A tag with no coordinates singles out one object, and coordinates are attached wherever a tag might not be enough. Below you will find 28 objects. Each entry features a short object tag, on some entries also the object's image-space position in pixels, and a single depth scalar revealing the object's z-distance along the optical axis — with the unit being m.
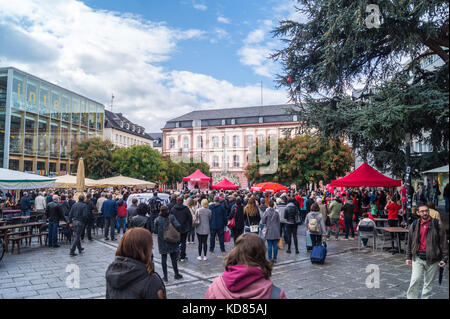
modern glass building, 35.28
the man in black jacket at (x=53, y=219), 11.02
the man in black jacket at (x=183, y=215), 8.58
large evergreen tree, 8.99
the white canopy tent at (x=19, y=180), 12.09
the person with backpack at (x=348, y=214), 12.98
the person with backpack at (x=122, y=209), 13.88
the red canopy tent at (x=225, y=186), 23.76
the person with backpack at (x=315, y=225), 9.12
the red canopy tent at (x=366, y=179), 13.16
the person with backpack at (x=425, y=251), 4.80
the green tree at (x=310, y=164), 31.14
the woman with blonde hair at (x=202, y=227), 9.10
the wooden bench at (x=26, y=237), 10.13
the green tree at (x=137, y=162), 35.12
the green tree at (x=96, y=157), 35.47
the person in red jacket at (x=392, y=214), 12.18
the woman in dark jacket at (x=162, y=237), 6.93
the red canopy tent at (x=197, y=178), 25.95
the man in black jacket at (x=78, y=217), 9.85
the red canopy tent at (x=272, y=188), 20.38
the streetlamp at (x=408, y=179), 10.20
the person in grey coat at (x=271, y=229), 8.83
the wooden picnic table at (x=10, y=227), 9.78
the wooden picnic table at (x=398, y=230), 9.34
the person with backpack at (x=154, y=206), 12.46
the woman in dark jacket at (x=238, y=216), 10.45
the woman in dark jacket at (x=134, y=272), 2.55
